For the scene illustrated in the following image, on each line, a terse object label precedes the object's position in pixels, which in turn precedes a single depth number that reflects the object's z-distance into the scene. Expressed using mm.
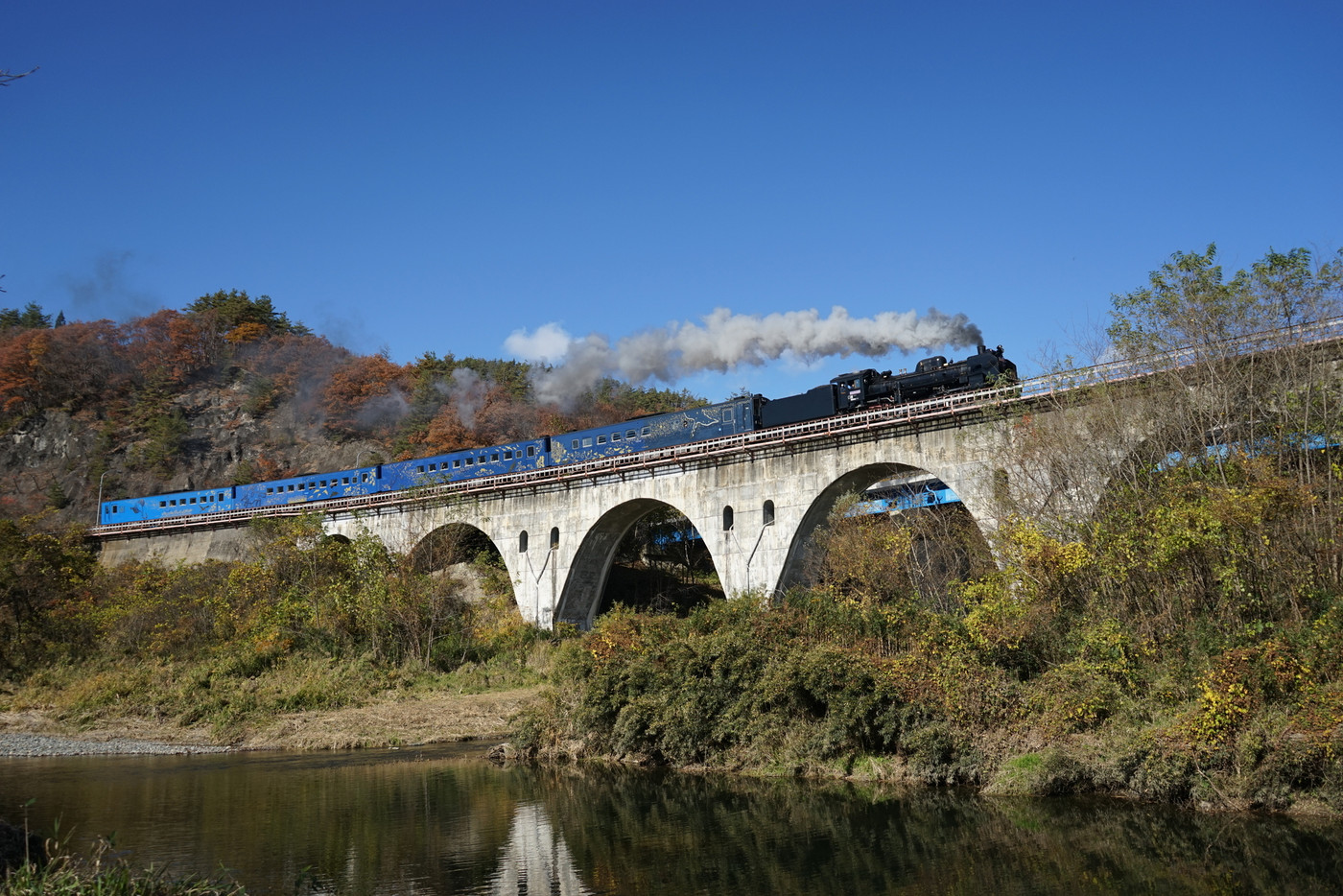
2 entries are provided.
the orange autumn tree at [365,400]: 72562
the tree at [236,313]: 83250
